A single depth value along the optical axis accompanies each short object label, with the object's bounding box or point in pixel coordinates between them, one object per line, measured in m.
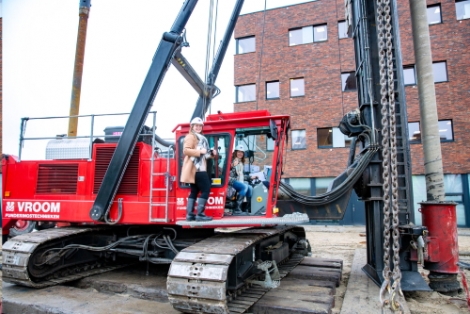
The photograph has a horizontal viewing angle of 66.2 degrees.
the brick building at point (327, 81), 18.12
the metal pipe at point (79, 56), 11.86
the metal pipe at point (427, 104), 6.30
